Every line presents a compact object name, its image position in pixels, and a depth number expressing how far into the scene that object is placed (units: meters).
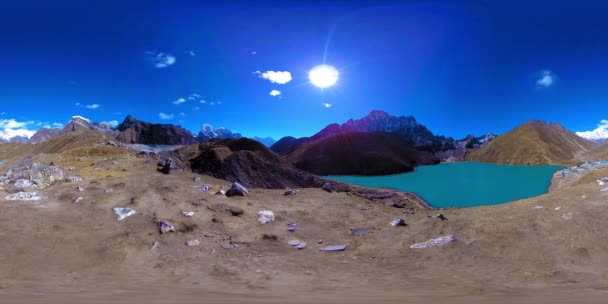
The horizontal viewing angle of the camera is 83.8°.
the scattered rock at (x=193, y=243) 15.73
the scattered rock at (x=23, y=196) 19.33
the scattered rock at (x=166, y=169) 35.97
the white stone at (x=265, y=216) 19.81
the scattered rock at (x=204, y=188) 25.49
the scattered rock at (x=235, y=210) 20.05
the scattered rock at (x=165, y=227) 16.62
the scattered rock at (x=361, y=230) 18.49
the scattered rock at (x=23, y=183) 23.44
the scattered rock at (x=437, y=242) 15.39
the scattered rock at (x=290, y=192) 27.42
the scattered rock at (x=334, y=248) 16.16
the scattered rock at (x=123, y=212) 18.01
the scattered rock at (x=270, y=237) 17.42
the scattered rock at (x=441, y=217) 18.65
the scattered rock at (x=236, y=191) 24.48
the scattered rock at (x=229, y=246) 15.96
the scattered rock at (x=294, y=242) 16.81
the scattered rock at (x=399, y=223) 18.70
